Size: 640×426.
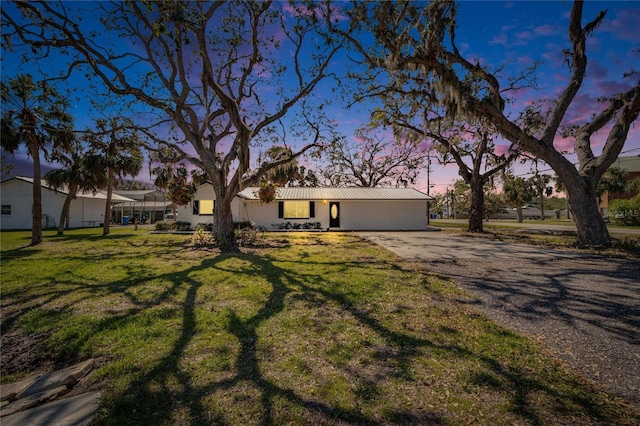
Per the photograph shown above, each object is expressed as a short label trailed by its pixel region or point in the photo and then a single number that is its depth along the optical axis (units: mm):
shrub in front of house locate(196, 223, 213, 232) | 22627
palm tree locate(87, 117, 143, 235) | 15448
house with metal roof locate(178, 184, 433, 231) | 23359
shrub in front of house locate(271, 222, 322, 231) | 23172
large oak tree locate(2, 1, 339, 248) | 9656
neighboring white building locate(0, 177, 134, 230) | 26062
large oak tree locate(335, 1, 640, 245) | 10266
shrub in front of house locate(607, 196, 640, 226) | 25594
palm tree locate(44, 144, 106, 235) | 19719
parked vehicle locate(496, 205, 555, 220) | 60356
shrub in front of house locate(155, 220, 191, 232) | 22720
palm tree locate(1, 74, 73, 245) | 13633
